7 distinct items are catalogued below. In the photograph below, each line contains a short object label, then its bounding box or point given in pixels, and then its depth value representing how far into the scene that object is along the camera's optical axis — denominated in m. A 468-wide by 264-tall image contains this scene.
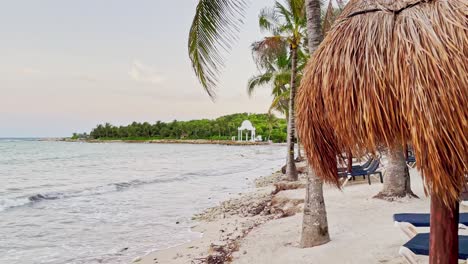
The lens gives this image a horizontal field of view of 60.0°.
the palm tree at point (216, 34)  5.80
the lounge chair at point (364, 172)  11.16
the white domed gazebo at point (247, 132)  75.44
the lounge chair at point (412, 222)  4.27
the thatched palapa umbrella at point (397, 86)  2.16
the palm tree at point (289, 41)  15.17
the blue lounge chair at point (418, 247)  3.71
